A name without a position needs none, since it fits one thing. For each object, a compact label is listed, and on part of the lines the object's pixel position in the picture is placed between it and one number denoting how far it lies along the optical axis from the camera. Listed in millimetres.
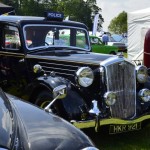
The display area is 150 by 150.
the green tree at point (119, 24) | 60031
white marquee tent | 15461
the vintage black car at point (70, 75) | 5348
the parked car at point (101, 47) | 20172
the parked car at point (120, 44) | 27766
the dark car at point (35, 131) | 2387
